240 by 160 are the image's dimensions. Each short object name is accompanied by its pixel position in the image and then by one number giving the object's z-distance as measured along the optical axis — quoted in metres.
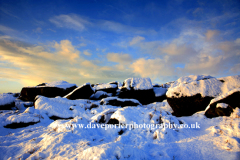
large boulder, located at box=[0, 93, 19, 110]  12.47
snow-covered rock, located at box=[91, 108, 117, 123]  6.01
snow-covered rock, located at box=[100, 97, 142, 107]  10.61
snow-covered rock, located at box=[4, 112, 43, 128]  6.78
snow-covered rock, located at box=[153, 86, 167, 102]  13.95
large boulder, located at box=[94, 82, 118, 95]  17.97
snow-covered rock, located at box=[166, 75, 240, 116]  7.48
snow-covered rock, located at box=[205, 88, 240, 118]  5.75
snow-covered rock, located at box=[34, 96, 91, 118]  8.81
